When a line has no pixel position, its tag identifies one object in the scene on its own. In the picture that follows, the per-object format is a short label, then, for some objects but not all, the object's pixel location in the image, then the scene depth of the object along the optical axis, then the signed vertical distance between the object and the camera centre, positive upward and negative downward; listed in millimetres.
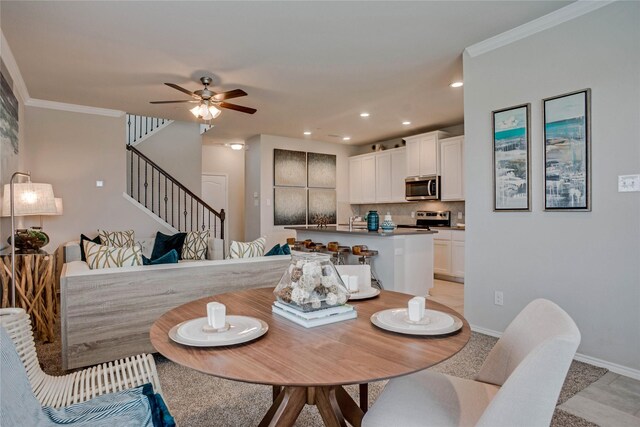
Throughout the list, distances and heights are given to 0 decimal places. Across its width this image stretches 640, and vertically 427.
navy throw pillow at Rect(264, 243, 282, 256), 3317 -341
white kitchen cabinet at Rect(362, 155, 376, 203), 7660 +767
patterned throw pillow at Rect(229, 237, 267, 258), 3146 -313
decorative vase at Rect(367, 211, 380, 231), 4996 -97
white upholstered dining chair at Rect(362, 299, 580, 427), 946 -545
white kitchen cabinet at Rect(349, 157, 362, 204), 7992 +781
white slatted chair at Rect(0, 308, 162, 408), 1432 -711
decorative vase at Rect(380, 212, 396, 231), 4852 -148
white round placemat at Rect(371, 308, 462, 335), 1255 -406
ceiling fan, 3914 +1286
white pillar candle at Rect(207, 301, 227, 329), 1263 -359
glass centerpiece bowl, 1385 -281
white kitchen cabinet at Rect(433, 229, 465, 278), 5734 -641
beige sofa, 2420 -609
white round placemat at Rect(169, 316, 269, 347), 1153 -406
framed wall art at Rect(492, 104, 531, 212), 2963 +463
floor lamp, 3322 +149
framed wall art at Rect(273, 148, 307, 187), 7164 +948
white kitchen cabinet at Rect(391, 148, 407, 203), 7047 +810
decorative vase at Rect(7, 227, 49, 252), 3498 -250
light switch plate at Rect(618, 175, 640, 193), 2391 +206
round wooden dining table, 975 -429
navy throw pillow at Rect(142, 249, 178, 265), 2748 -350
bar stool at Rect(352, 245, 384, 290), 4633 -531
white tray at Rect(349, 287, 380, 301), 1727 -396
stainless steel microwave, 6285 +476
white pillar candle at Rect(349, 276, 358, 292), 1762 -339
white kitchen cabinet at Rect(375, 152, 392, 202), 7344 +776
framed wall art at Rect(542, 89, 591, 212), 2611 +468
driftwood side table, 3109 -640
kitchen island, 4531 -570
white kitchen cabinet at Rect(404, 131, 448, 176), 6262 +1100
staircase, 6309 +441
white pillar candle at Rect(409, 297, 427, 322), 1336 -359
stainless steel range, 6547 -94
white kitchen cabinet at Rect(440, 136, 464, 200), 5895 +770
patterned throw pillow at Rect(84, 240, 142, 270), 2623 -309
